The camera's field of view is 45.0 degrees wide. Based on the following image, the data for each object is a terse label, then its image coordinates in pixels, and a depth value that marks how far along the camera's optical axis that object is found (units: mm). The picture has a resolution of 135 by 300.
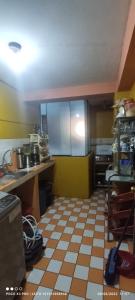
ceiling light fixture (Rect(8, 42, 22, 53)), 1359
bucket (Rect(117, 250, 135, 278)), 1337
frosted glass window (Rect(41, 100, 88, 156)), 2902
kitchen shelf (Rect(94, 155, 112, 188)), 3480
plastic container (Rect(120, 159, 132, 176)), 1892
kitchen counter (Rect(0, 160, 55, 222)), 2141
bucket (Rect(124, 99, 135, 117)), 1832
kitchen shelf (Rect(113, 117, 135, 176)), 1895
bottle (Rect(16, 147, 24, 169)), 2379
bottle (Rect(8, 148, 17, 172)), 2295
